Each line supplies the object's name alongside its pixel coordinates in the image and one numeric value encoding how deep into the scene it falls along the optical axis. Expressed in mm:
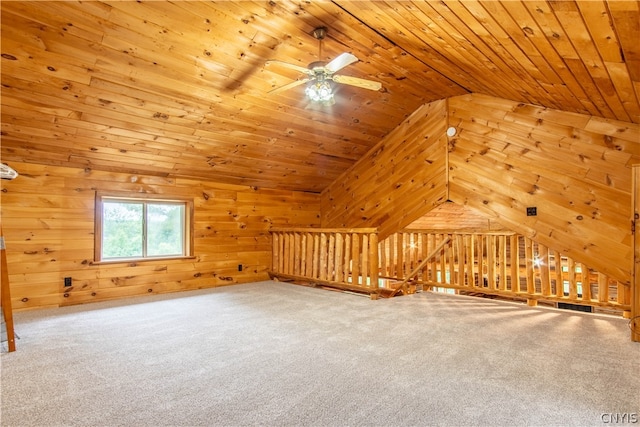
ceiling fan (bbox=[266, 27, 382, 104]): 3049
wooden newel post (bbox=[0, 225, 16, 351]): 2771
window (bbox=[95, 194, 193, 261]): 4934
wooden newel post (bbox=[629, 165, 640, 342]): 3010
